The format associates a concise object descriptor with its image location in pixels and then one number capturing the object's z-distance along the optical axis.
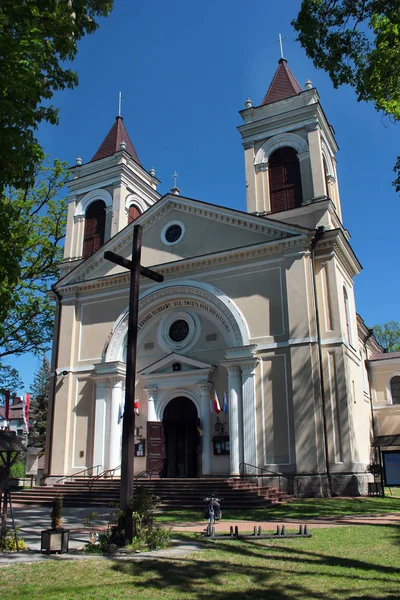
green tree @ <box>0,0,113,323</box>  9.76
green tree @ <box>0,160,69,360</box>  30.17
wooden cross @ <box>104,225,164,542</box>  9.99
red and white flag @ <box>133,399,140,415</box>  23.86
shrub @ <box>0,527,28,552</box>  9.84
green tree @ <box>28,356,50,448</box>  42.47
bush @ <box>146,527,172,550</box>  9.66
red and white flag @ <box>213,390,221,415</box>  21.47
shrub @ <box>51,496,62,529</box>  9.77
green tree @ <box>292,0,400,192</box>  13.01
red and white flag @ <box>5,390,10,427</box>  27.20
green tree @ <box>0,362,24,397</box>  31.06
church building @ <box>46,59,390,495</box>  20.47
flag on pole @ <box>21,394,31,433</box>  28.98
